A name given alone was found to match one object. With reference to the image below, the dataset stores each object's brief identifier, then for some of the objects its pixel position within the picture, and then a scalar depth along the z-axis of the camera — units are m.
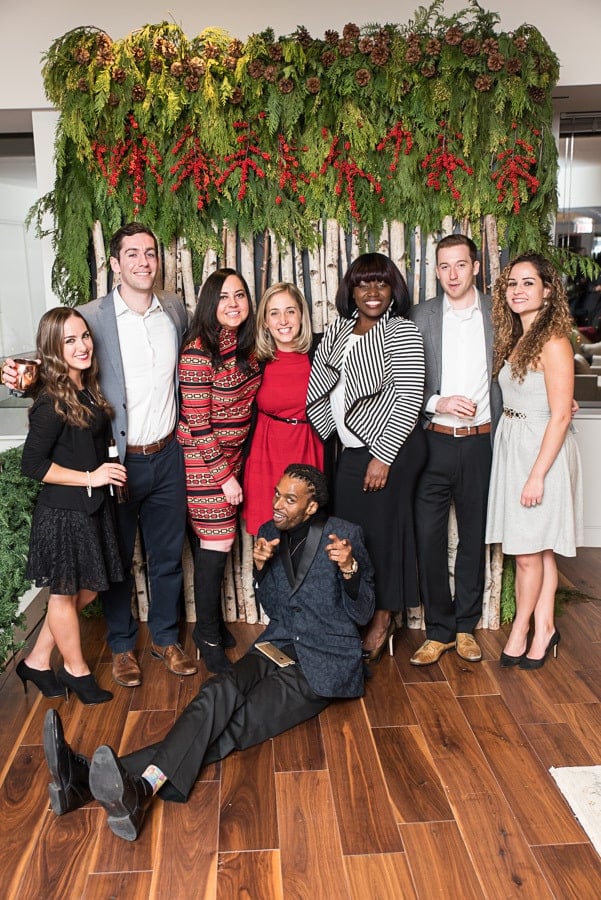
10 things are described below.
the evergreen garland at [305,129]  3.55
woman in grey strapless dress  3.21
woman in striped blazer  3.34
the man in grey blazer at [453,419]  3.40
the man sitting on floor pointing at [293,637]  2.75
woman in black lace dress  3.03
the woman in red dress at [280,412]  3.49
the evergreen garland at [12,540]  2.97
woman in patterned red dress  3.35
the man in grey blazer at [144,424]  3.27
